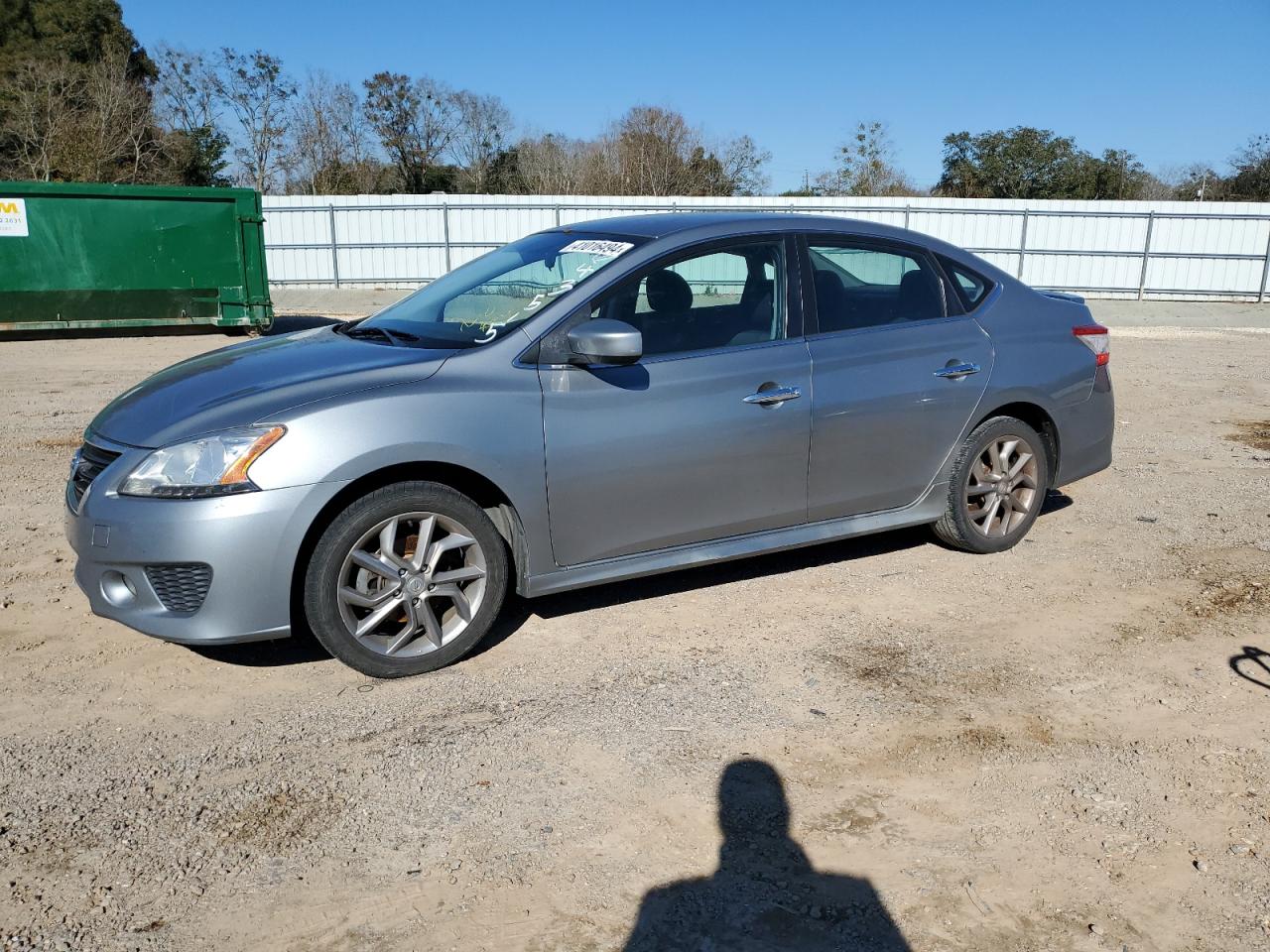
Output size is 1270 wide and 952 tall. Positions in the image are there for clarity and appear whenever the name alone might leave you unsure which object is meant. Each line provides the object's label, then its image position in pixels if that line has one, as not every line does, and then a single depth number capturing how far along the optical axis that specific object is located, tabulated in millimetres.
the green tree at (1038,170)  45281
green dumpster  15180
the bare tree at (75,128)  30828
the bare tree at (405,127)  47188
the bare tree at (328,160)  43125
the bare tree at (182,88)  42531
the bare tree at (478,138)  45875
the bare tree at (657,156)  40781
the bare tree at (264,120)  42625
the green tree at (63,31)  38156
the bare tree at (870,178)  40656
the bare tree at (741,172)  40969
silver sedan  3703
